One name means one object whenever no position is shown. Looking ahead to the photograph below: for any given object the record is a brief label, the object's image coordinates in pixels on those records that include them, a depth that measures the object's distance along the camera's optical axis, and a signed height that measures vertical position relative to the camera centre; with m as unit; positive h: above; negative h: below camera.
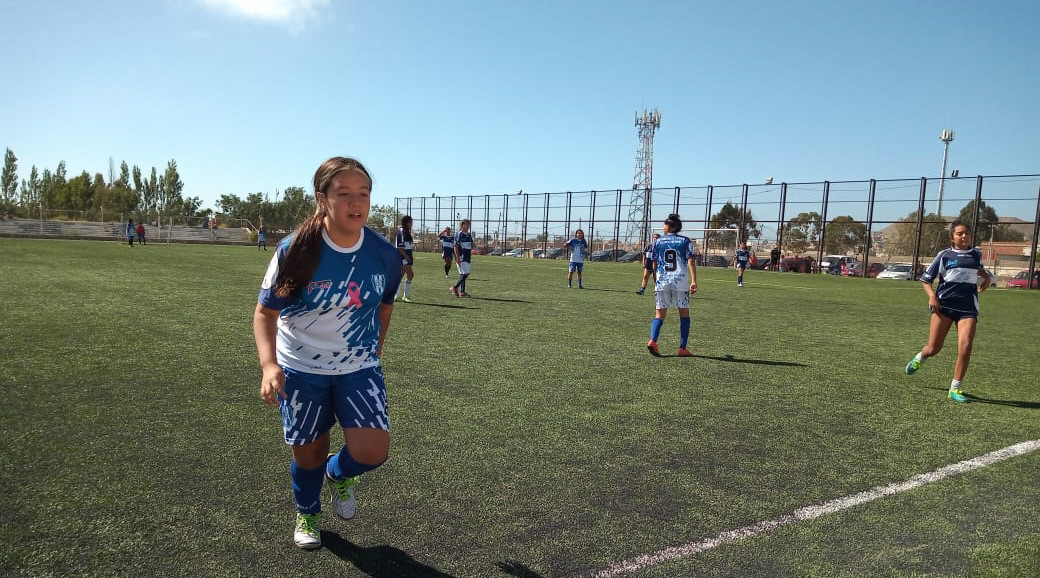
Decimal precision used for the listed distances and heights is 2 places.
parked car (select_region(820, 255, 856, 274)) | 39.84 -1.03
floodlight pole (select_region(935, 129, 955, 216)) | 56.81 +10.34
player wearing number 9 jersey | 8.67 -0.46
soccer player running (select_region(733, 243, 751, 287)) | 24.09 -0.62
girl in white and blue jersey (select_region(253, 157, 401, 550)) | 2.77 -0.47
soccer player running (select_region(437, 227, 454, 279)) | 19.58 -0.39
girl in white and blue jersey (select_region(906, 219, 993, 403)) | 6.64 -0.44
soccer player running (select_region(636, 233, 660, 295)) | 17.81 -0.81
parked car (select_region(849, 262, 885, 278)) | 38.40 -1.32
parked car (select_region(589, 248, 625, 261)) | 51.24 -1.37
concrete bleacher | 52.22 -1.25
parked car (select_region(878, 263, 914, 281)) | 36.34 -1.28
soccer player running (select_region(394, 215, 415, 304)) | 14.00 -0.39
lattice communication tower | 78.25 +12.73
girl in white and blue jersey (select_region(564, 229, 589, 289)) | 20.81 -0.53
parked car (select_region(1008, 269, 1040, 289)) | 31.12 -1.24
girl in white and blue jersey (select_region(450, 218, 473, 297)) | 16.08 -0.56
